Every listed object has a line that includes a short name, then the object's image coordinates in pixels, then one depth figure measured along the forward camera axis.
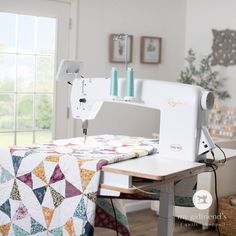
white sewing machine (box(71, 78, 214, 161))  2.22
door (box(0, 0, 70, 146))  3.58
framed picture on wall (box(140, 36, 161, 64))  4.42
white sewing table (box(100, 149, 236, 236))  1.92
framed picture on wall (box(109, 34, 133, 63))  4.17
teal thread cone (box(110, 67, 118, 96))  2.35
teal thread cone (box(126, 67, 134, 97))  2.30
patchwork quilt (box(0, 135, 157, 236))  2.02
